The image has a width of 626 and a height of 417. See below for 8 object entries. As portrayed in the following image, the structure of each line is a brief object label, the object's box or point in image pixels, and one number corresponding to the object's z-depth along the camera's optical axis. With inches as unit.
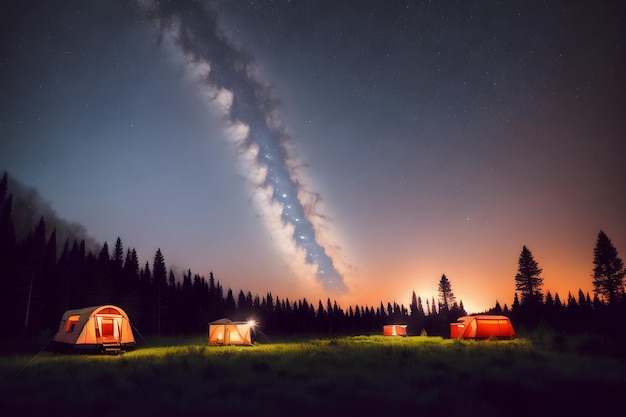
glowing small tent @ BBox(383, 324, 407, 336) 1866.4
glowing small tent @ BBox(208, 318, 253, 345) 1193.4
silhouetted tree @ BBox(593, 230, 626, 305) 1822.1
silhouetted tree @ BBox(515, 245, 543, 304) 2101.4
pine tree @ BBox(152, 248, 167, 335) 2689.5
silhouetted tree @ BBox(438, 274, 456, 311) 3481.8
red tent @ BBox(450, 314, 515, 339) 1146.0
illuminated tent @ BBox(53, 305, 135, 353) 885.8
